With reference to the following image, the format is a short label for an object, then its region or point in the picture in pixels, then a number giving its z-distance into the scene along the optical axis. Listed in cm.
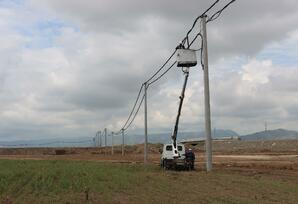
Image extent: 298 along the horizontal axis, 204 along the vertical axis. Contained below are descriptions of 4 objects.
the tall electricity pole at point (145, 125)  3718
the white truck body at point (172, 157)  2624
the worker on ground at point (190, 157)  2637
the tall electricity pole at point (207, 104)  2158
